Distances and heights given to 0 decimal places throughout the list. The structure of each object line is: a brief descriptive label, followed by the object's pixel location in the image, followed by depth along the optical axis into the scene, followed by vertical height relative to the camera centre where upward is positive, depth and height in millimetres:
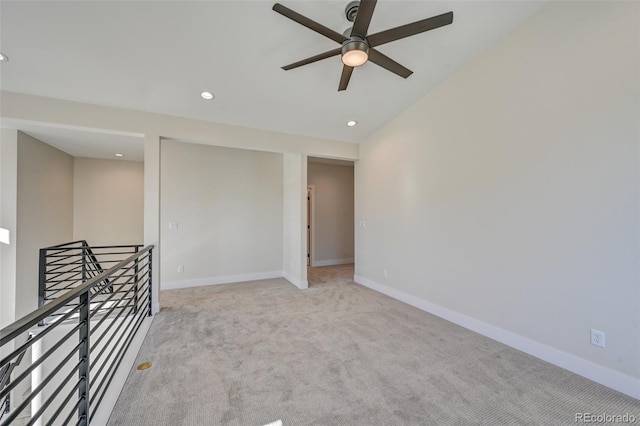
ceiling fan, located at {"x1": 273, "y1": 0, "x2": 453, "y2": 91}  1825 +1353
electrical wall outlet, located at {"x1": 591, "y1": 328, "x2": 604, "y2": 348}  2113 -985
